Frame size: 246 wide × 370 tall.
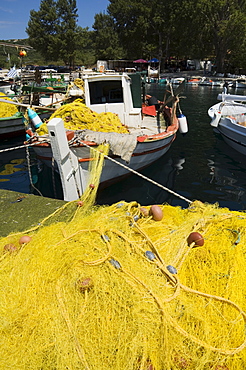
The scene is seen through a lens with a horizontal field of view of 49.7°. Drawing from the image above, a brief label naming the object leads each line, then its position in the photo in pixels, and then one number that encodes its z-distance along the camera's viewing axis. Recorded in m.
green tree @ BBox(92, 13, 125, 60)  60.12
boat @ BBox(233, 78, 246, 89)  40.09
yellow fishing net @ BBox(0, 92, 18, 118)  13.68
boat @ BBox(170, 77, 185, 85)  44.70
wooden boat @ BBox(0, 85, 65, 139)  13.45
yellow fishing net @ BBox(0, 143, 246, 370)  2.20
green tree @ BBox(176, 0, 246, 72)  47.50
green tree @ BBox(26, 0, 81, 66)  62.44
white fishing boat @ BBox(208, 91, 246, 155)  11.15
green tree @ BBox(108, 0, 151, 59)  57.09
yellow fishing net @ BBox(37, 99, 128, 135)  7.37
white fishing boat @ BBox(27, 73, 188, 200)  6.22
